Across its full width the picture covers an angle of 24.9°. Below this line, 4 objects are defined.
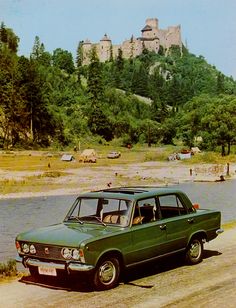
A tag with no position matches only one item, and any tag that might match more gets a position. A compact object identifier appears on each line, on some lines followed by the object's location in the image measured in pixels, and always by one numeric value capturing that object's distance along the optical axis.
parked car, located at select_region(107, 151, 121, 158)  94.76
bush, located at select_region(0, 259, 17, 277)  11.80
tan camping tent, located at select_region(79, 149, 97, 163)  84.12
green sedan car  9.80
